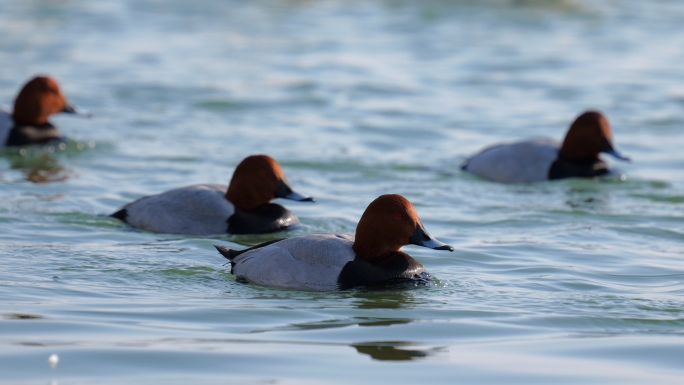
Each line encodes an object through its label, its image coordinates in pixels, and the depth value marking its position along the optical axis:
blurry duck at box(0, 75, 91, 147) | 27.16
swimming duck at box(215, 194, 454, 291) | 14.48
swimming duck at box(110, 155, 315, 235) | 18.72
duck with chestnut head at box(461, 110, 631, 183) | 24.94
